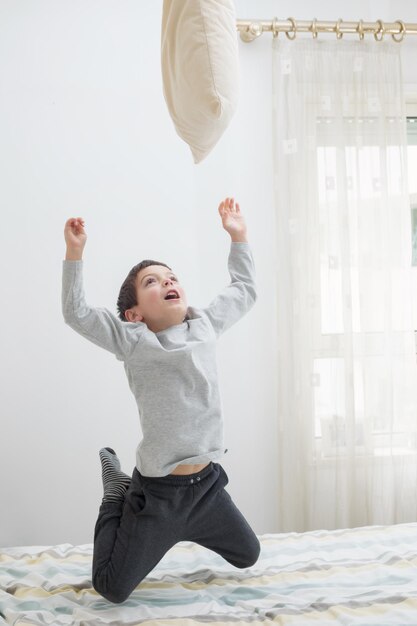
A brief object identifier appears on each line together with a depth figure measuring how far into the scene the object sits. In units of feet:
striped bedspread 5.06
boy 5.50
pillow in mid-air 4.37
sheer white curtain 8.64
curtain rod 8.56
